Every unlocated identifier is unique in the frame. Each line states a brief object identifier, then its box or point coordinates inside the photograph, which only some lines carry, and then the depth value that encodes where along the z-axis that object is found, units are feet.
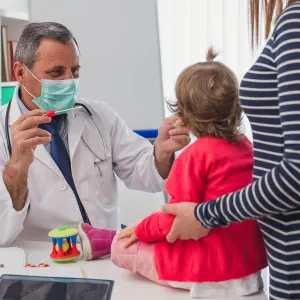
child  2.96
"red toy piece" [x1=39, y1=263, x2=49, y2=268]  3.60
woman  2.34
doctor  4.73
